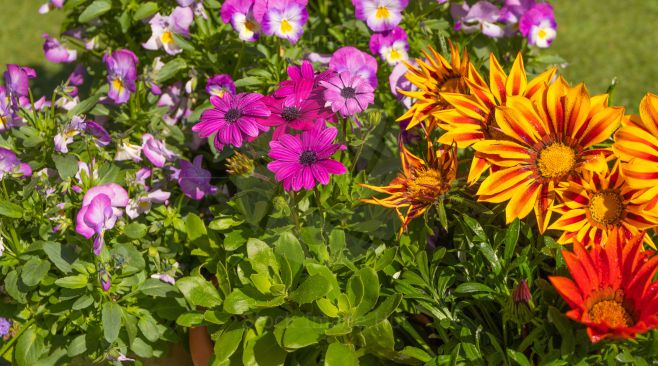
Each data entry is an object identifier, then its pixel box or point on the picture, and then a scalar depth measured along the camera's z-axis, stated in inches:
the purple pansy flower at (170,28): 73.9
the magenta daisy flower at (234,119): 51.4
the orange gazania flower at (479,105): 50.9
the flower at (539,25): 78.6
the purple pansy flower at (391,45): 72.6
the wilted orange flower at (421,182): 51.8
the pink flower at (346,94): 52.6
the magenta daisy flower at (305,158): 49.4
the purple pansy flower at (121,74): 69.1
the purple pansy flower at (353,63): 66.0
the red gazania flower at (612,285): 42.4
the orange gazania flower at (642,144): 46.9
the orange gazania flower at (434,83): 55.3
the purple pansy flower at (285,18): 66.5
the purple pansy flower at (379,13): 71.4
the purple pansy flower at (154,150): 66.6
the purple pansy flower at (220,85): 68.7
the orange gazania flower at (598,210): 47.8
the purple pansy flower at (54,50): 82.6
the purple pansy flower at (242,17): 68.6
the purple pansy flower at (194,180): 68.1
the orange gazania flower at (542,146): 47.9
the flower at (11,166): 60.9
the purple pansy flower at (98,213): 56.5
